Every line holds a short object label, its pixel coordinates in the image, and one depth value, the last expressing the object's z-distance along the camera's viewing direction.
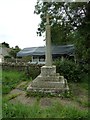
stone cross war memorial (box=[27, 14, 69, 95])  4.22
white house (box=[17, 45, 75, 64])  11.83
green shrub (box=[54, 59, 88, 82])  6.28
